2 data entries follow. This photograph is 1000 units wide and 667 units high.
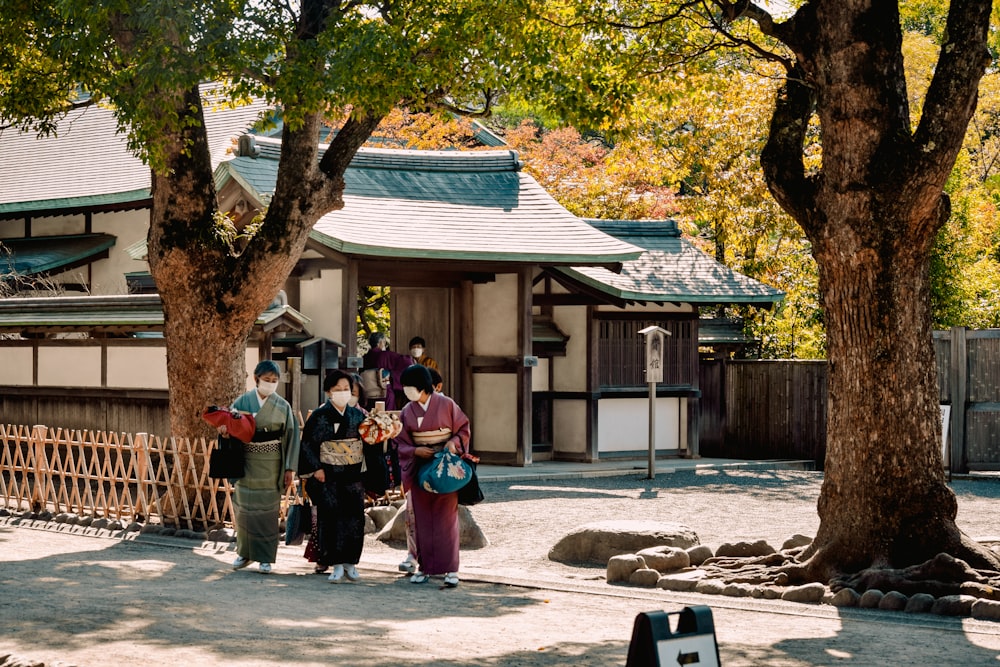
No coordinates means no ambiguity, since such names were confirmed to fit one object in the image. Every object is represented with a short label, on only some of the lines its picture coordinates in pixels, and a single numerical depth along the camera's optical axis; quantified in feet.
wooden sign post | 62.85
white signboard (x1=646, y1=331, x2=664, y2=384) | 63.10
